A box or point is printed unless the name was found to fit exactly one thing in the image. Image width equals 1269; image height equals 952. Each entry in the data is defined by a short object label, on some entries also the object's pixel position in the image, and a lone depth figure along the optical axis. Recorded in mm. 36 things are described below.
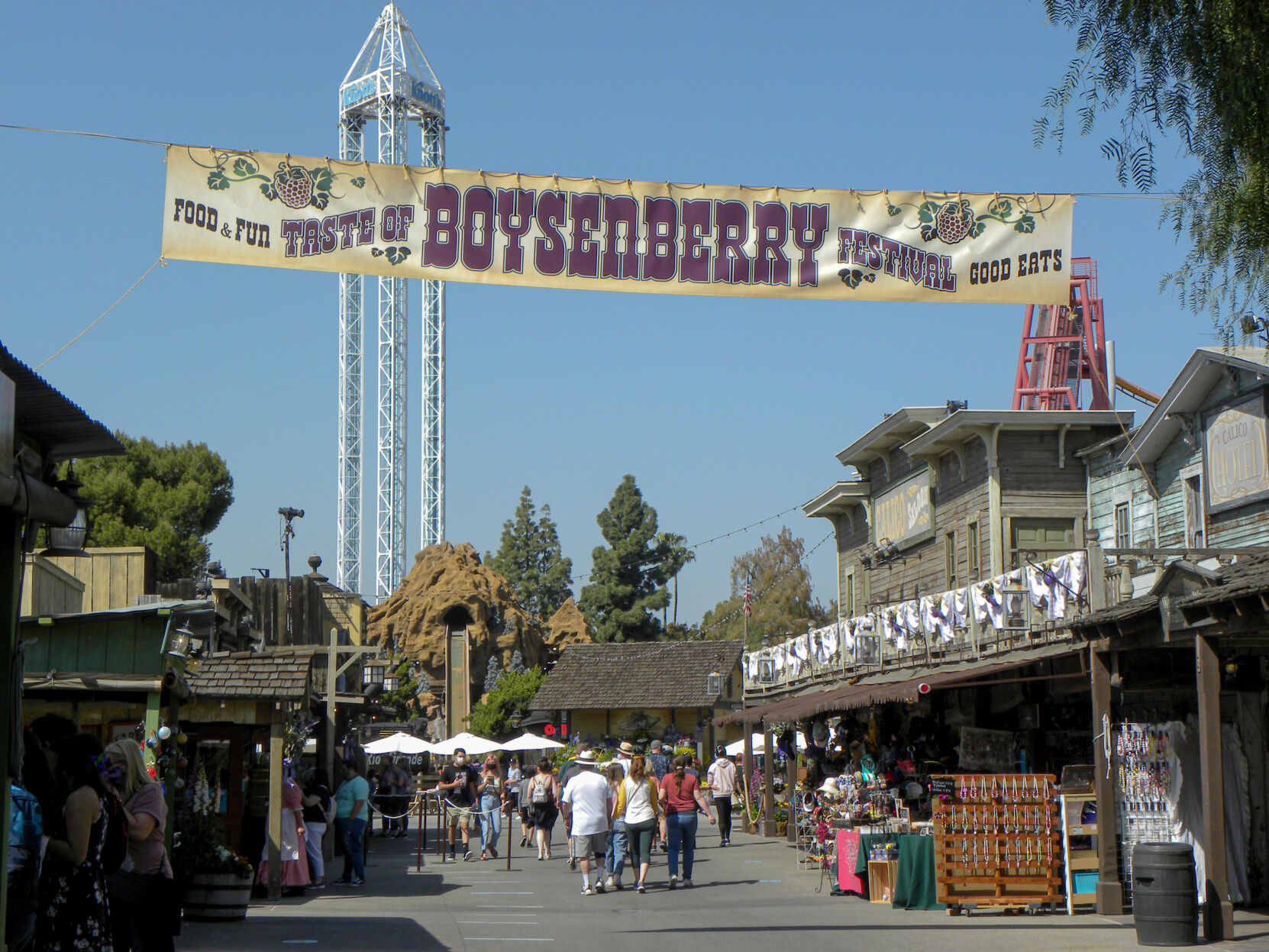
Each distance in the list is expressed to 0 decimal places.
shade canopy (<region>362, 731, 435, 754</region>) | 29359
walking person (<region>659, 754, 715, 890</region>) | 18094
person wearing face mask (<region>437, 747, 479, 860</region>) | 25516
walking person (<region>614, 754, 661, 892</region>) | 17406
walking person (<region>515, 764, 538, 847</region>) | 28353
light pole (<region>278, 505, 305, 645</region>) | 36125
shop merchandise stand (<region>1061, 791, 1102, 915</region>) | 14477
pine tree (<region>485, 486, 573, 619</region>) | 91500
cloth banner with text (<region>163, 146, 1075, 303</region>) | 11117
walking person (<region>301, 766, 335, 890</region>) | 19062
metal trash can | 11781
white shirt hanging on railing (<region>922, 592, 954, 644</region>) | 20672
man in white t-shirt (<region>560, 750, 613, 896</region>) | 17438
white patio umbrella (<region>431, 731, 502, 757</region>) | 28516
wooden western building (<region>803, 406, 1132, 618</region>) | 25266
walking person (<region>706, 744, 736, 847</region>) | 26703
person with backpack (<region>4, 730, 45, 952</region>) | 7230
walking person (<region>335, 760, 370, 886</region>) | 19391
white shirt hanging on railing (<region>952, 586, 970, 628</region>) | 20234
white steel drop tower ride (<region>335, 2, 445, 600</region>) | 94938
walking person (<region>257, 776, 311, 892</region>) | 17641
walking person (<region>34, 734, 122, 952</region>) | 7699
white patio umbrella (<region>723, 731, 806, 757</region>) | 38150
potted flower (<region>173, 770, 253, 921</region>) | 14109
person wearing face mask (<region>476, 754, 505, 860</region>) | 24469
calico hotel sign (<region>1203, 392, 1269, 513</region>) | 18781
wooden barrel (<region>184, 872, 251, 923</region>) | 14109
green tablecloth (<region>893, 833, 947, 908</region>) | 15078
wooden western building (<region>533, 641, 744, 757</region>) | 56250
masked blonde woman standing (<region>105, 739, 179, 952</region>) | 8688
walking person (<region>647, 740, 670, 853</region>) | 27219
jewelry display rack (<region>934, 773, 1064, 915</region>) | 14336
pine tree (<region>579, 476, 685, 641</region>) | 81125
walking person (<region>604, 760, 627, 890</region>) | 17641
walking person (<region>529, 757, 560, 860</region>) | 23516
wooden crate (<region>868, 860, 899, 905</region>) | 15625
